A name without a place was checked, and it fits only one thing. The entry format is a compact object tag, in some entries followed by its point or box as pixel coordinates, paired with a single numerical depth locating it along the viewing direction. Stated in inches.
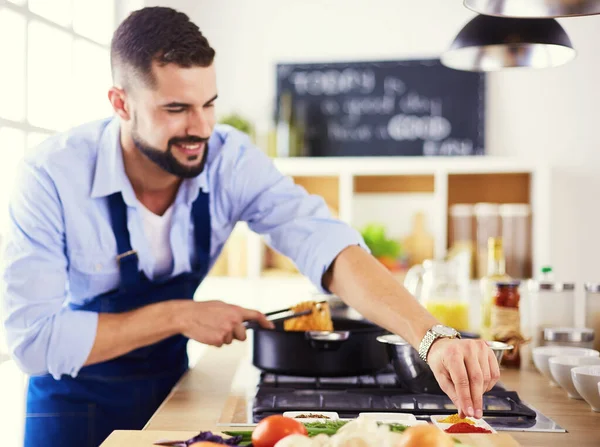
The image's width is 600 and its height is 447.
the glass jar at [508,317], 73.4
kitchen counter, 47.6
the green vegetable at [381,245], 156.0
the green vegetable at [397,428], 39.9
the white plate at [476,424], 47.9
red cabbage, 39.0
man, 66.2
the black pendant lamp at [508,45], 78.5
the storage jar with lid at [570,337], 70.7
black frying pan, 65.4
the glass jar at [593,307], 74.2
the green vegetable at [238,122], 166.9
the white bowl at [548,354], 65.6
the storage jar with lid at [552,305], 75.6
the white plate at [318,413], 48.6
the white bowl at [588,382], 53.6
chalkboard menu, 168.1
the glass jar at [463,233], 160.1
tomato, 37.6
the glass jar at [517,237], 158.7
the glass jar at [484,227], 159.2
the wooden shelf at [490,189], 167.0
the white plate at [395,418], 48.6
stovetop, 53.6
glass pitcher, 83.4
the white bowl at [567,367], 59.1
